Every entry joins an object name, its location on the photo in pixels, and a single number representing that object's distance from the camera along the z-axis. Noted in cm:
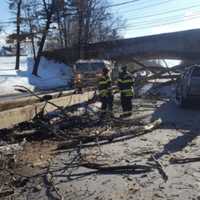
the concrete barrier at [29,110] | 549
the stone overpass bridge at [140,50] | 3081
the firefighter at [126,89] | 897
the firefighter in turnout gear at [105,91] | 869
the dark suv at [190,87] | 988
